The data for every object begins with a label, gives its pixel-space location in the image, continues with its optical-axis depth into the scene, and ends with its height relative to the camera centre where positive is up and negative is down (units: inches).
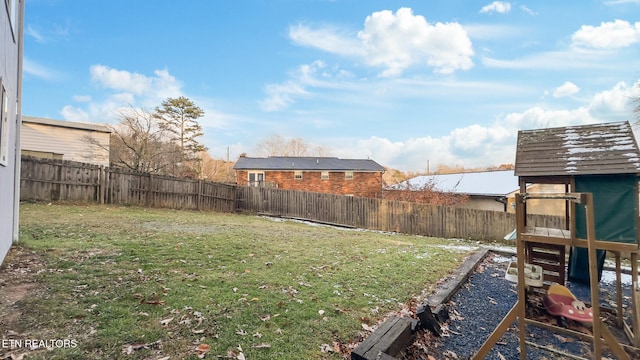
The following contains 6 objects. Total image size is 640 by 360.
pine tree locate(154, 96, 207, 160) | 1021.2 +234.7
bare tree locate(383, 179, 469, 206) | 649.0 -19.1
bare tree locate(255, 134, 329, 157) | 1569.9 +218.8
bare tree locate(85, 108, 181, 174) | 618.2 +93.7
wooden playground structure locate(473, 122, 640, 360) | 95.3 -4.6
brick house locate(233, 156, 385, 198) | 932.6 +33.5
